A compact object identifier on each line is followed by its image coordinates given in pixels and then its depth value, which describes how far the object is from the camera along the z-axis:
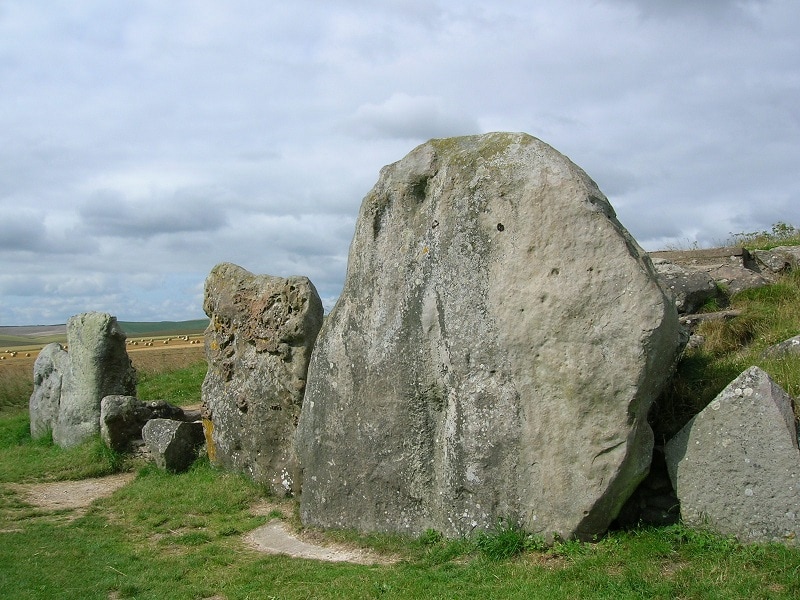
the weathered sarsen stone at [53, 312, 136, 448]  16.42
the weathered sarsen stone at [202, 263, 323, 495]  11.88
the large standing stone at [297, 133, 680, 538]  8.10
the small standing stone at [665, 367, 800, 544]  7.55
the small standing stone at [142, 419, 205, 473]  13.48
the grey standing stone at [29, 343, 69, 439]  17.67
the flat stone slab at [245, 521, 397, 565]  9.13
